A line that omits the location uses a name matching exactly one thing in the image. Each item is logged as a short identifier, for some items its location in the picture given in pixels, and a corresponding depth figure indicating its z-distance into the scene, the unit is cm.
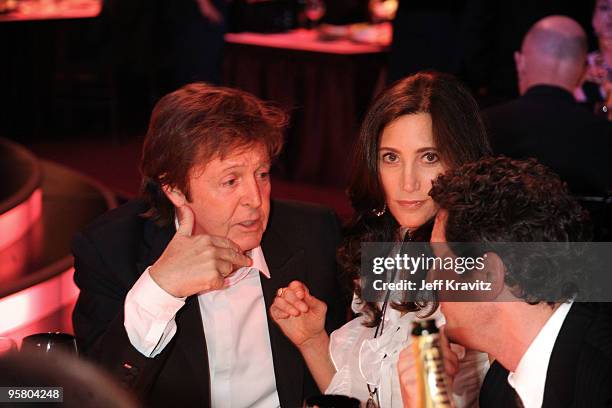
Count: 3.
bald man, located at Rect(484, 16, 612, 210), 382
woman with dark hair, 213
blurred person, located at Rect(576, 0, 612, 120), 463
